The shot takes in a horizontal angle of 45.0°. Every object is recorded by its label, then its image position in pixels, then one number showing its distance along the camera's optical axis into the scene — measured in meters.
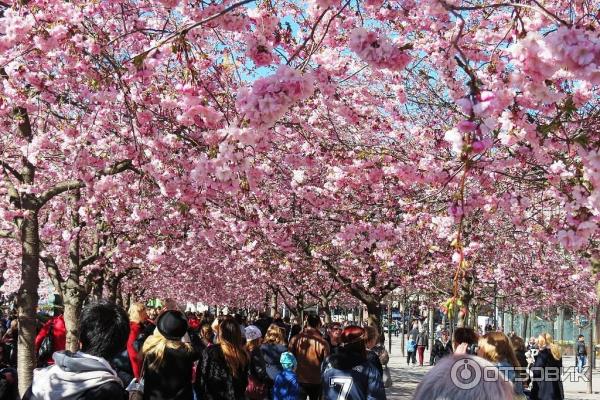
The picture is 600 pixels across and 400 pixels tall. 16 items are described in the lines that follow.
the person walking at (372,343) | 7.39
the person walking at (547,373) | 8.77
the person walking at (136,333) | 6.77
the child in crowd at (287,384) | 7.07
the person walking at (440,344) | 22.41
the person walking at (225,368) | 6.32
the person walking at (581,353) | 26.16
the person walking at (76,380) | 3.58
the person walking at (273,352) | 7.81
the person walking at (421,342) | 27.72
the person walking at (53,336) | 8.83
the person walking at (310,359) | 8.14
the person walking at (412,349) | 27.50
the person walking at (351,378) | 6.10
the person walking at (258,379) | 7.75
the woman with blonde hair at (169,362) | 5.80
